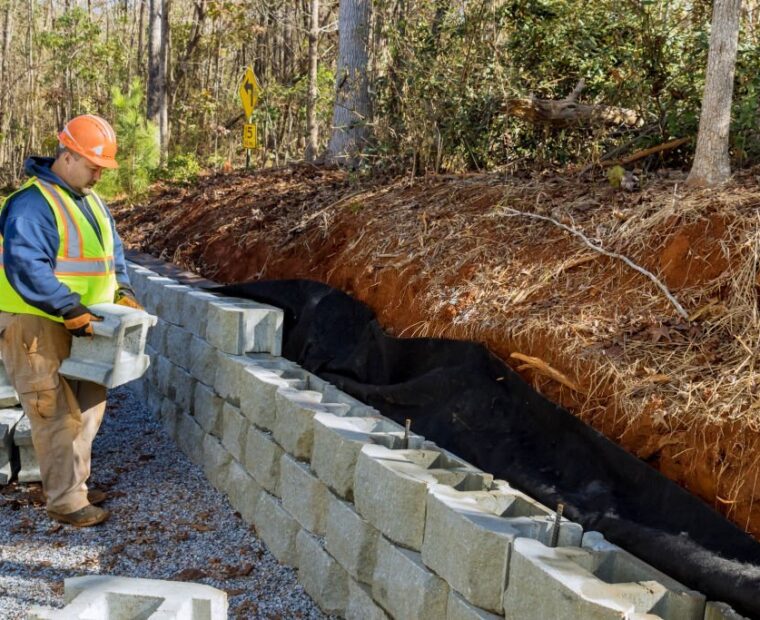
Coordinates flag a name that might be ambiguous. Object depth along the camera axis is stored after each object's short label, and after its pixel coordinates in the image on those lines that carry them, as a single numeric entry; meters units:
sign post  11.59
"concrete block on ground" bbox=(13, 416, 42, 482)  5.93
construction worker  5.00
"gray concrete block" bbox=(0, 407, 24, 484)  5.89
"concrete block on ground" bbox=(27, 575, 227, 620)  3.04
